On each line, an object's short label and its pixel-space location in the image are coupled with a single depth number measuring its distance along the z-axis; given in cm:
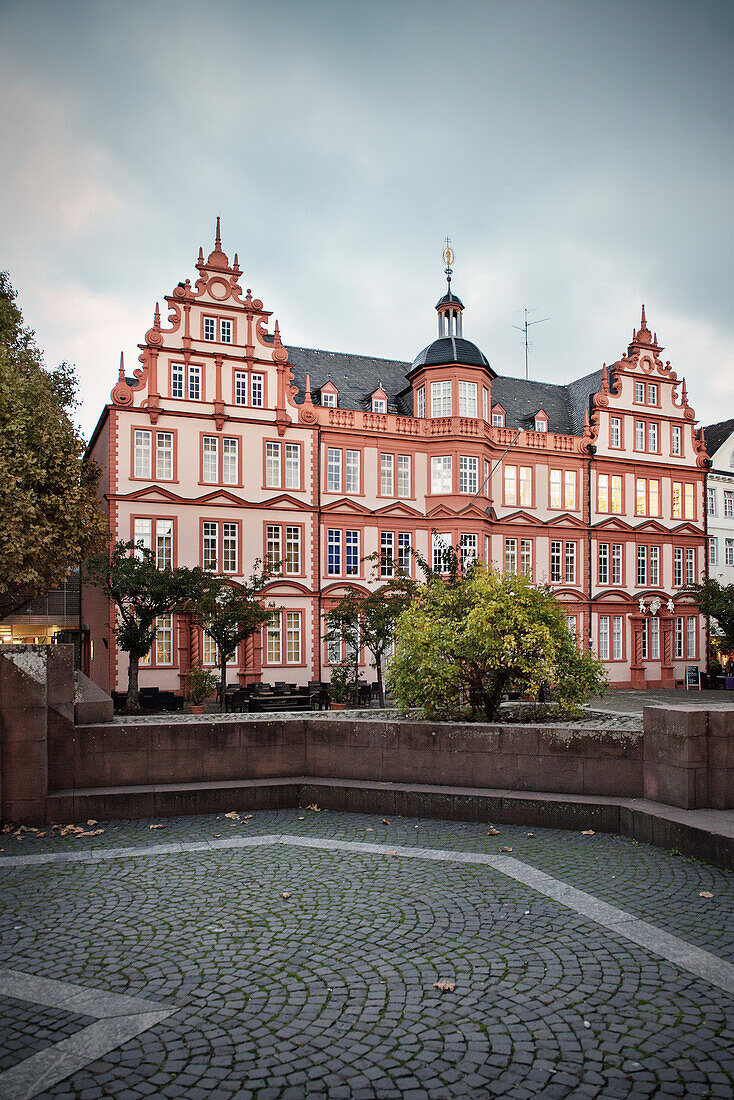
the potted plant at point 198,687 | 2380
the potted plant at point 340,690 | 2510
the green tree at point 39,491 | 2152
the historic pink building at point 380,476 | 3306
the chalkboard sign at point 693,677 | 4336
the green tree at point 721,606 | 3919
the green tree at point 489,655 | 1196
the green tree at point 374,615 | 2461
